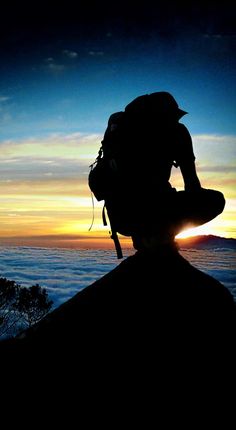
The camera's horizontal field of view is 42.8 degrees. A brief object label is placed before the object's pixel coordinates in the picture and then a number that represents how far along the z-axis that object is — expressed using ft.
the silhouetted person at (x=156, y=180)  7.13
